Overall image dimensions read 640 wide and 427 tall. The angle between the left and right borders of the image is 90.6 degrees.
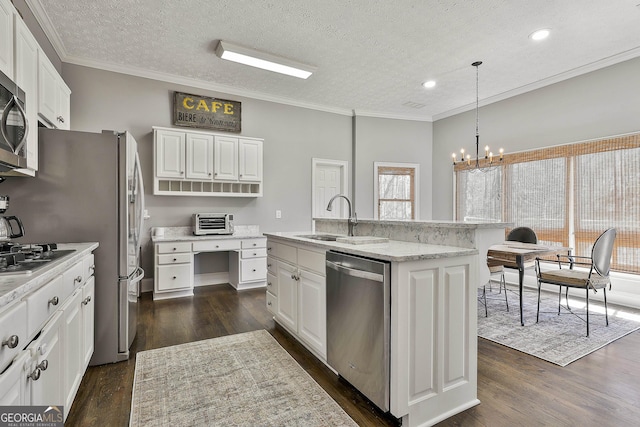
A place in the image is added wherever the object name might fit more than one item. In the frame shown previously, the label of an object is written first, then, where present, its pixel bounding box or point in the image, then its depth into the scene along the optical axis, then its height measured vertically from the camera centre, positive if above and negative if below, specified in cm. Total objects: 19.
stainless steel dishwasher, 171 -65
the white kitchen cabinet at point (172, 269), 414 -74
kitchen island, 166 -63
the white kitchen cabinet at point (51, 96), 251 +105
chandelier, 498 +146
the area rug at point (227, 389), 178 -115
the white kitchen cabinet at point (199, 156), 453 +83
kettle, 173 -9
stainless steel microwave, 162 +46
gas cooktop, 131 -22
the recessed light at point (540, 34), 348 +201
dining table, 316 -41
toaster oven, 462 -15
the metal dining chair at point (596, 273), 300 -58
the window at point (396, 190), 657 +50
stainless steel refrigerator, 222 +4
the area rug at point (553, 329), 267 -114
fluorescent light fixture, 379 +197
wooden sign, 473 +157
